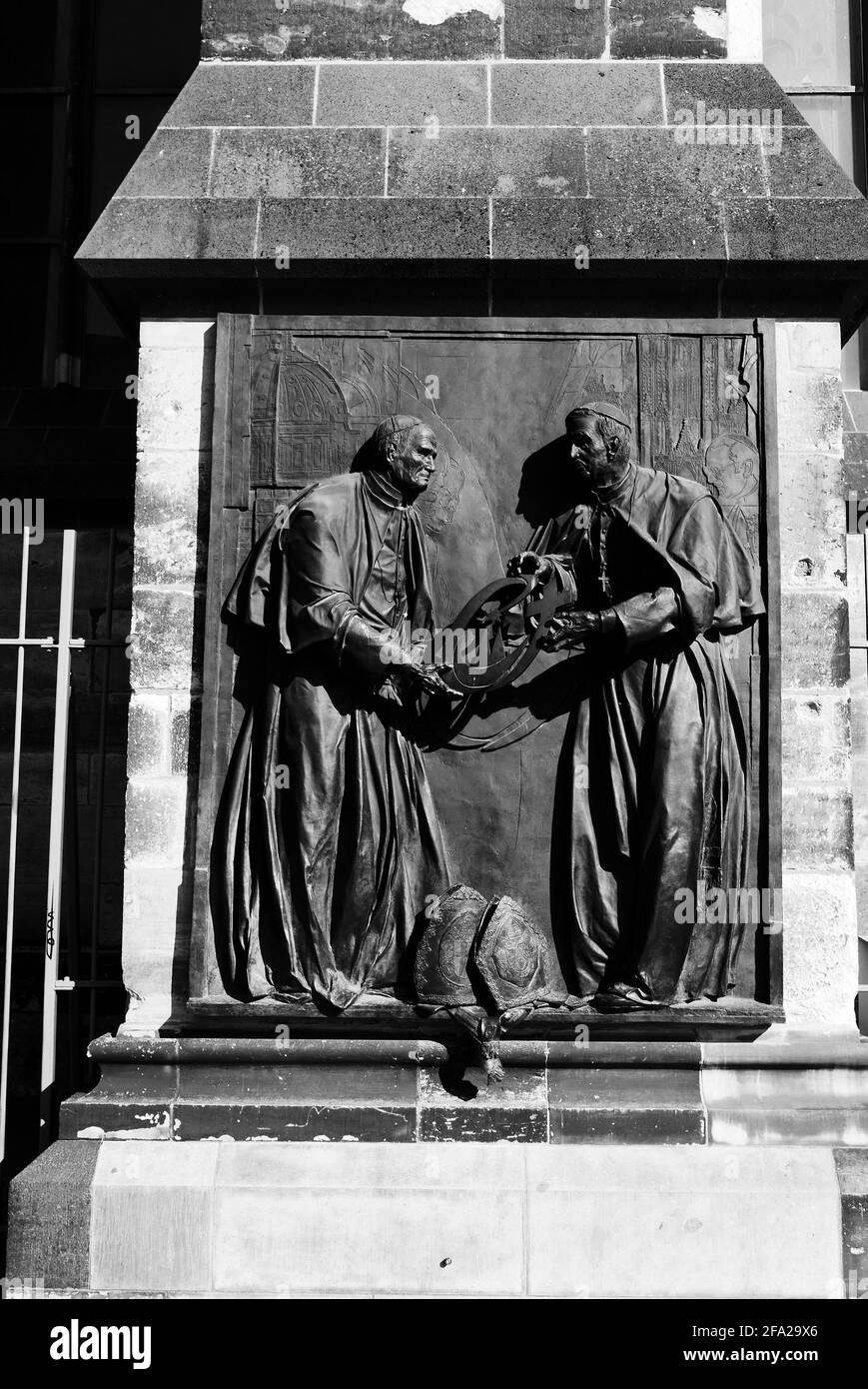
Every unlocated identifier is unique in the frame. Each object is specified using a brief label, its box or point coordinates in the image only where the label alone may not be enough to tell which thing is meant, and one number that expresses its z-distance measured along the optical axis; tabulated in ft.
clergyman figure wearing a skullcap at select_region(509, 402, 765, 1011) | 19.48
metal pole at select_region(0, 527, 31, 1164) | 23.35
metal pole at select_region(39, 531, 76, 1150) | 23.76
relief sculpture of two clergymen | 19.53
